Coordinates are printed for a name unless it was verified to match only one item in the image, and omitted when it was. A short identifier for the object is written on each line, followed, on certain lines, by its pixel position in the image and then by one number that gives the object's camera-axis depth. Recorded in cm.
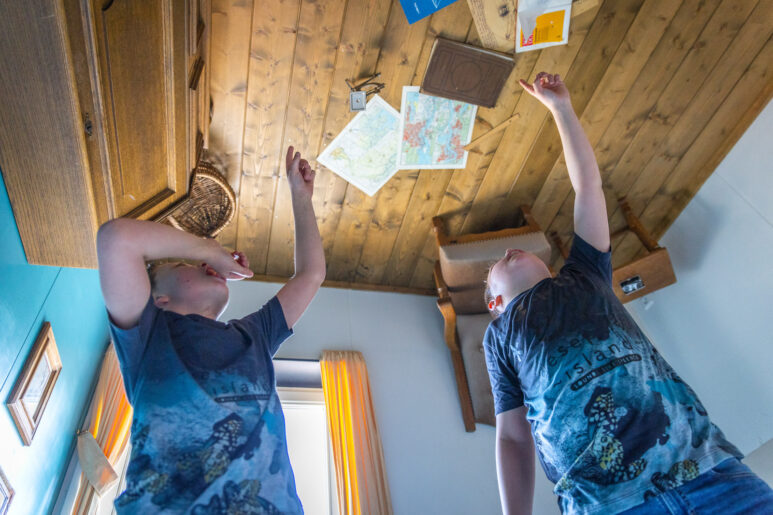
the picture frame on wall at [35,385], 144
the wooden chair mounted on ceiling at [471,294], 262
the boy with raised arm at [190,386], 90
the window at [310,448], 228
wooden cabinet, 110
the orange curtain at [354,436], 213
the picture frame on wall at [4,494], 135
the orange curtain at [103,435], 181
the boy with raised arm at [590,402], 98
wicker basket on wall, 201
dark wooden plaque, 213
